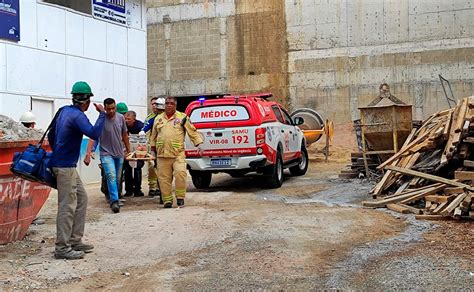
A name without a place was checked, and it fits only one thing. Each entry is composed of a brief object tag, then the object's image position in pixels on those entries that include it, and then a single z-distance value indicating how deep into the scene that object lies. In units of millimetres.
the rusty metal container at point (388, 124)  11766
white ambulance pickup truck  11242
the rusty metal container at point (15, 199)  6180
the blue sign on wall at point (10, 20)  11612
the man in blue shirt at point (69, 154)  5969
